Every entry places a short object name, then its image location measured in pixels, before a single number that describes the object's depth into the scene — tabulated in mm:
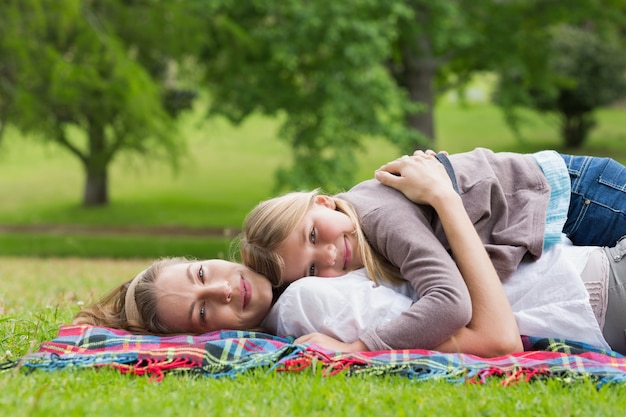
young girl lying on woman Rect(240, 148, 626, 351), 3527
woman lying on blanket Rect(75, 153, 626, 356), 3533
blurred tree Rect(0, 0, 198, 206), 13609
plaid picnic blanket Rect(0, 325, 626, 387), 3189
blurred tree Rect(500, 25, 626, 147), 24375
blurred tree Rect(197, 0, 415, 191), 13477
